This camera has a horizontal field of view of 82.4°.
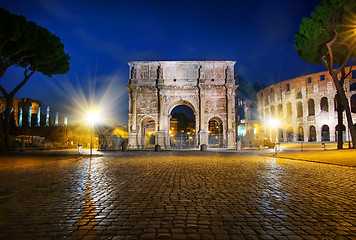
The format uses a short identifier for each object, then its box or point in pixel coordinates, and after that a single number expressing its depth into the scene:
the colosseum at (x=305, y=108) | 34.09
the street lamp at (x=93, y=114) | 14.17
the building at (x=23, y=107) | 57.91
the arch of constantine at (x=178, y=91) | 27.67
